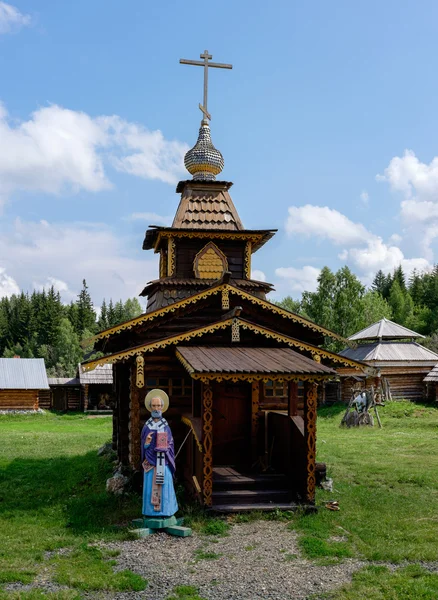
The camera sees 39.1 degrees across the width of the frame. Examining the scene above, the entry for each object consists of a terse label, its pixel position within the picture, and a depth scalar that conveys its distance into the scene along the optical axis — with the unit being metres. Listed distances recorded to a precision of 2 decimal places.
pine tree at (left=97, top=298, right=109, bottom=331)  99.62
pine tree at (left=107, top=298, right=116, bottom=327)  98.19
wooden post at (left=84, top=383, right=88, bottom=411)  42.56
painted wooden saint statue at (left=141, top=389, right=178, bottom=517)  11.34
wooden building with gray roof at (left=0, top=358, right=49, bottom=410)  39.06
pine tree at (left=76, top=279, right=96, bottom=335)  95.38
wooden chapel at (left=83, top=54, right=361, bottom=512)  12.68
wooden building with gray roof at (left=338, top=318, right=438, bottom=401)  35.06
